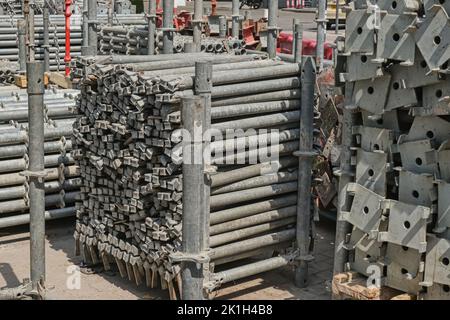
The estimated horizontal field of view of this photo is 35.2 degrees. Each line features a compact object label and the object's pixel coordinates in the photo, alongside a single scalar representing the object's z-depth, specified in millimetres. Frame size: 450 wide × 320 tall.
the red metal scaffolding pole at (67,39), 15580
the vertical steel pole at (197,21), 11794
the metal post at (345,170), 6457
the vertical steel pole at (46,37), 16609
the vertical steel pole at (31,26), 10448
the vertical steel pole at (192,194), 4363
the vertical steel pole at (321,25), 13188
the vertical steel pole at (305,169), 7363
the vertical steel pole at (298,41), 7669
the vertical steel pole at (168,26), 10977
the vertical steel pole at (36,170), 6082
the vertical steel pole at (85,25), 15172
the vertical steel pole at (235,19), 14805
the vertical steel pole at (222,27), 16109
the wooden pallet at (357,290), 6137
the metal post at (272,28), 10367
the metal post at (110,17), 17078
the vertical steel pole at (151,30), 12555
